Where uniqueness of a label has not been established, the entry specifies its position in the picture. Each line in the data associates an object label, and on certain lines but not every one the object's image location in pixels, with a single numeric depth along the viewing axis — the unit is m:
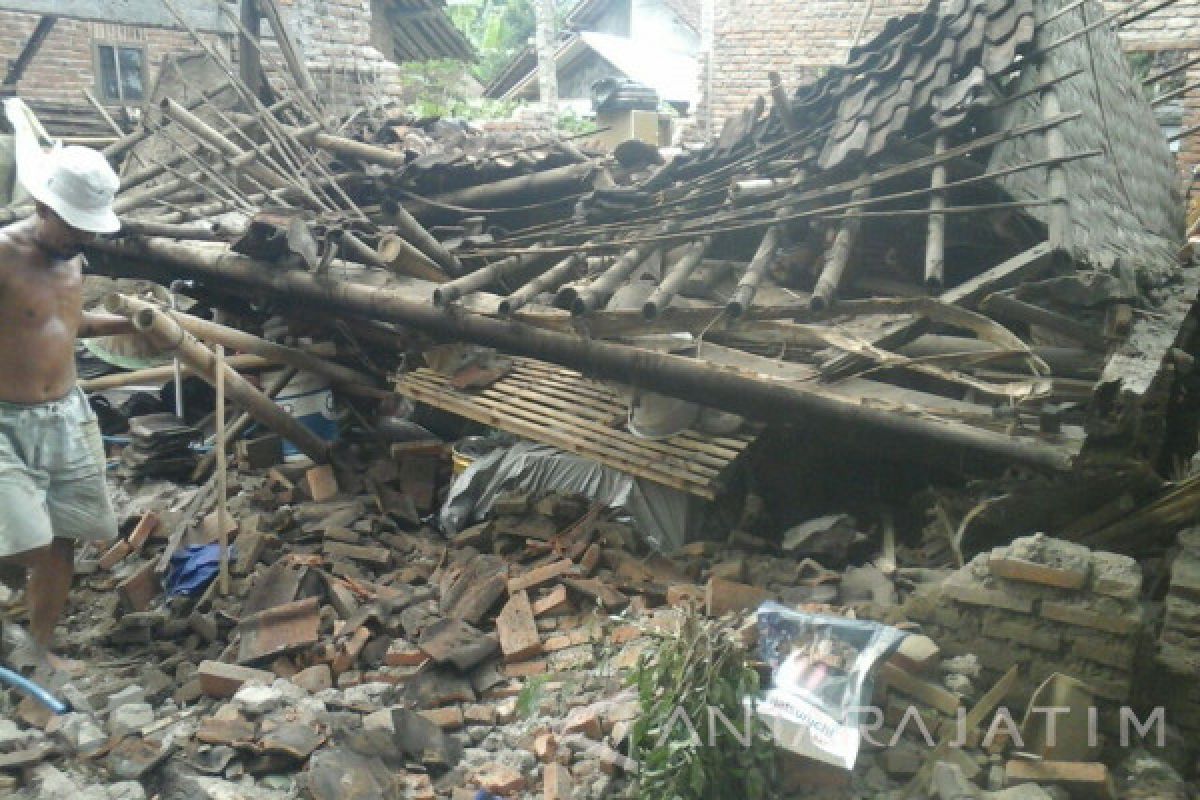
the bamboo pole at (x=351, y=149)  8.33
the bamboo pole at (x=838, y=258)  4.73
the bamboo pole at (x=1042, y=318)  4.51
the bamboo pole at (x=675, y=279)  4.88
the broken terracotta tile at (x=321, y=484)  6.43
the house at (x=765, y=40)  13.89
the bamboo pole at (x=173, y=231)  7.71
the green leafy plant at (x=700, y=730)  2.94
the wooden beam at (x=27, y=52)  11.80
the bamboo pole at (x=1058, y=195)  4.61
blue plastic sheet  5.40
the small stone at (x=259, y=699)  4.02
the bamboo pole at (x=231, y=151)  8.09
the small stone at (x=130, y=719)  3.85
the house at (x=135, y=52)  12.05
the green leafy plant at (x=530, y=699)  3.93
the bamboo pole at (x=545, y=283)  5.37
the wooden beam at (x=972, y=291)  4.55
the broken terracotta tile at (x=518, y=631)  4.34
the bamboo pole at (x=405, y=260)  6.20
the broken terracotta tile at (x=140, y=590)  5.35
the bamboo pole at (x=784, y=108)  5.89
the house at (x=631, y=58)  21.22
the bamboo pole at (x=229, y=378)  5.15
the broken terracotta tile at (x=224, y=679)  4.34
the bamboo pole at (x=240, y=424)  7.00
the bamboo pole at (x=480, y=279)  5.64
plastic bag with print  3.02
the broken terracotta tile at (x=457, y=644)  4.29
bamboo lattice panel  4.91
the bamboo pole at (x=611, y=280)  4.99
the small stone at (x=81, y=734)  3.63
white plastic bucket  7.25
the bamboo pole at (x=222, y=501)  5.11
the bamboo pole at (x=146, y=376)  7.35
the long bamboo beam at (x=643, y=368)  4.13
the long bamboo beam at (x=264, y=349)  6.32
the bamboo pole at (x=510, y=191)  7.34
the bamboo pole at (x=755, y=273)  4.77
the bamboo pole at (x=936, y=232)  4.64
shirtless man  4.30
